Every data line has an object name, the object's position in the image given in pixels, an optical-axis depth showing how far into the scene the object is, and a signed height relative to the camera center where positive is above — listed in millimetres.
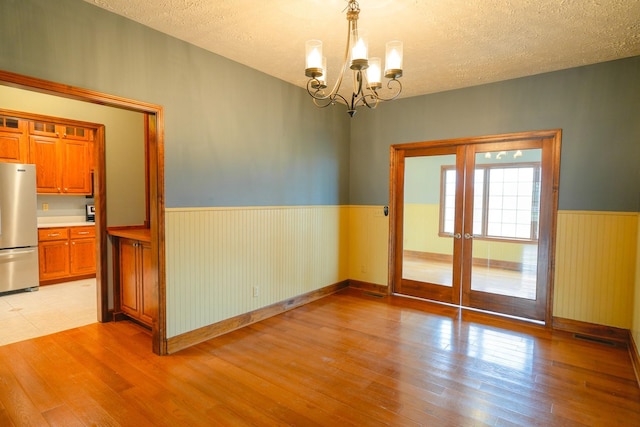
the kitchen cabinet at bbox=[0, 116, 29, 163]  4812 +779
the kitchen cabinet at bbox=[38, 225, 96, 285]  5063 -907
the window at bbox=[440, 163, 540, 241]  3857 -12
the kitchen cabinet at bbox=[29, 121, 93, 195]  5168 +592
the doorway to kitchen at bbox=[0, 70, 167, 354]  2303 +111
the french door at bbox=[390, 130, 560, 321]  3805 -271
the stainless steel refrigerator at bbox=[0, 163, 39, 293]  4496 -459
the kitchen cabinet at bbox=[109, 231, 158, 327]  3336 -846
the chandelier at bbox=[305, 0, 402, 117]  1985 +847
